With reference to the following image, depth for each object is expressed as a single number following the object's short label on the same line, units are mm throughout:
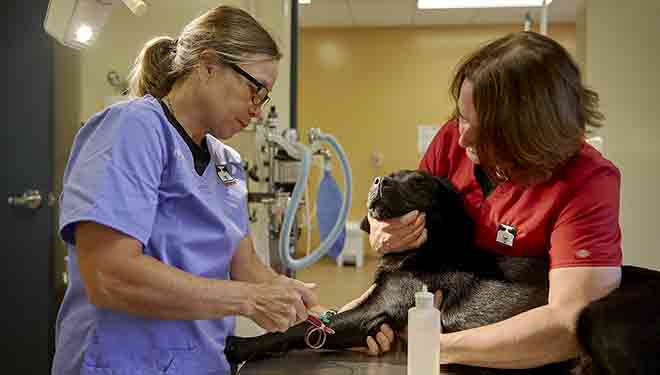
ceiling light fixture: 4689
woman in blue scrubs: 880
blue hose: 2119
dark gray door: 2354
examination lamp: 1308
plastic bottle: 859
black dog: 923
